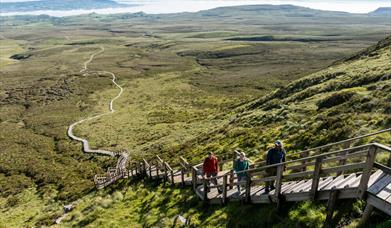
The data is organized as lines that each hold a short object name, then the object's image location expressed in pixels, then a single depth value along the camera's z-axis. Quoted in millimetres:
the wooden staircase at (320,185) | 9242
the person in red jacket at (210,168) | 17000
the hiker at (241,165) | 15128
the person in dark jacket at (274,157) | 13477
